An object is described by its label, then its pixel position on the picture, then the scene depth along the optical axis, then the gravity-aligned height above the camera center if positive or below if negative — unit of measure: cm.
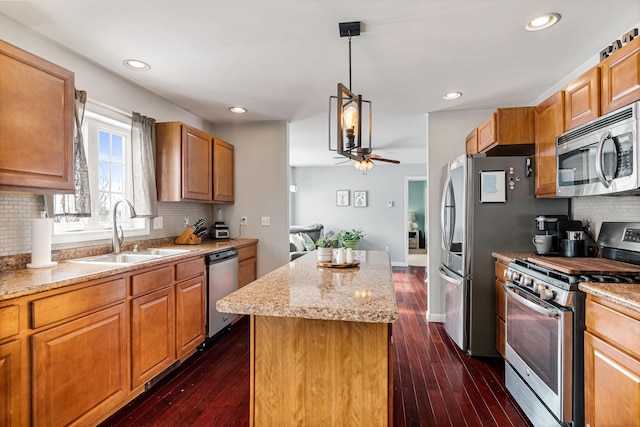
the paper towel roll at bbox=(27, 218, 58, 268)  189 -17
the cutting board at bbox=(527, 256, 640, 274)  169 -30
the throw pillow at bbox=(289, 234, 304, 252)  584 -53
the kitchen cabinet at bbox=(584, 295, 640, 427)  130 -66
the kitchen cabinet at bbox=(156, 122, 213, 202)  307 +49
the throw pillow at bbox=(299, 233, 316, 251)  604 -56
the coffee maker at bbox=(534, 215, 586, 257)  223 -15
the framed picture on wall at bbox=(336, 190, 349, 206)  764 +36
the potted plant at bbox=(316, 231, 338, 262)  213 -24
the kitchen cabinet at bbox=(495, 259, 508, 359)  249 -75
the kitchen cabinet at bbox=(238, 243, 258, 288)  360 -59
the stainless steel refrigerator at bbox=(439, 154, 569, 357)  266 -10
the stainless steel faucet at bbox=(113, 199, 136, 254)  257 -17
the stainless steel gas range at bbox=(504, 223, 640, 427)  165 -62
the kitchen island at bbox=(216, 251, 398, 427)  134 -64
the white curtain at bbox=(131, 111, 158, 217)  287 +43
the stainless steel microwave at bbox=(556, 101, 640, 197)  160 +32
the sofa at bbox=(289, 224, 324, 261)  580 -49
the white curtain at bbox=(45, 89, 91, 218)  215 +18
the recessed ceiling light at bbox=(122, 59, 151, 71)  243 +114
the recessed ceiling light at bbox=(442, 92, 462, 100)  310 +114
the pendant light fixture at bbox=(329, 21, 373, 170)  176 +53
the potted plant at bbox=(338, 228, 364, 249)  572 -47
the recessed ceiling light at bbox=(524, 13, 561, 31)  188 +114
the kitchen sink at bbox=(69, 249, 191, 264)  232 -34
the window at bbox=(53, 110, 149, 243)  243 +27
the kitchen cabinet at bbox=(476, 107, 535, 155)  262 +69
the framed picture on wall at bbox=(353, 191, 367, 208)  753 +32
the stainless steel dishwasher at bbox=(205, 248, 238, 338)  299 -67
